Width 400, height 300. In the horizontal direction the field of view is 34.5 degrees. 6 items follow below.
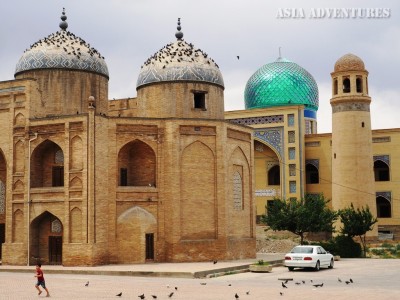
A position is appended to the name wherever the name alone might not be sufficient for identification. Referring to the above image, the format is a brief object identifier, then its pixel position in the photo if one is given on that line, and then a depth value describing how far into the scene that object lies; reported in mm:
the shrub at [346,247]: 35469
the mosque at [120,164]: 27266
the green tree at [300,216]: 34219
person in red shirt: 17328
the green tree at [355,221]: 36250
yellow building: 40781
